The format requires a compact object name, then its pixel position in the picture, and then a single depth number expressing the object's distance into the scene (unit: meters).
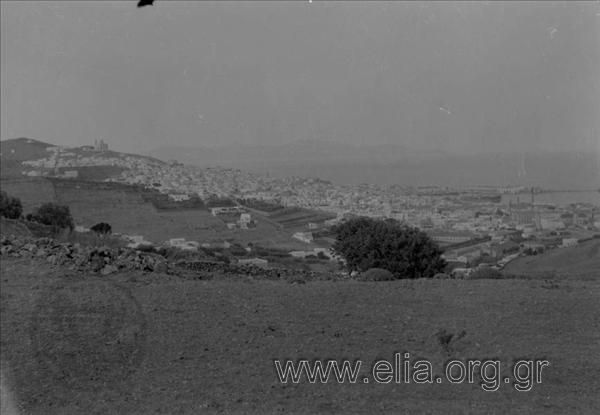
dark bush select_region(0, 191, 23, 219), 24.02
